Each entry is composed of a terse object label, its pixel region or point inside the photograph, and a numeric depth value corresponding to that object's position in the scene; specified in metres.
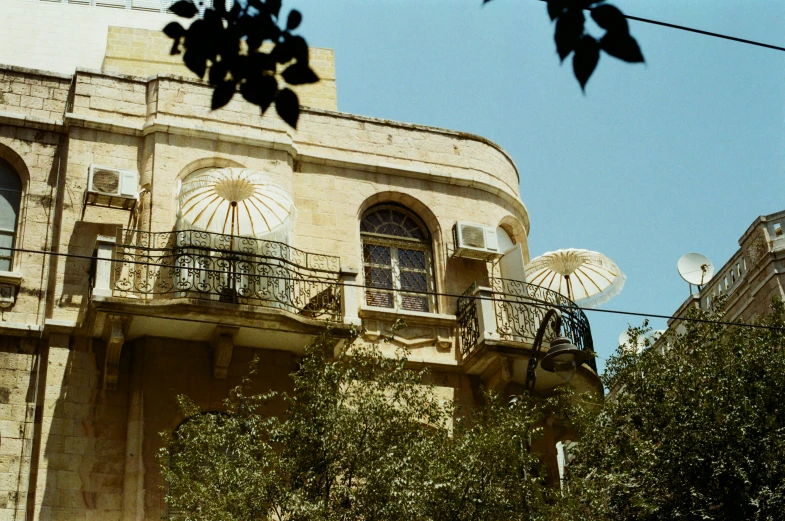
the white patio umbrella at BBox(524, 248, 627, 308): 19.11
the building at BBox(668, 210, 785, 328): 19.83
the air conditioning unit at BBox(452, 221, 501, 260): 18.14
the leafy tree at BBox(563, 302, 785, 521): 12.61
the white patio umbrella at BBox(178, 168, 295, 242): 16.62
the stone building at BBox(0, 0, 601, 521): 15.19
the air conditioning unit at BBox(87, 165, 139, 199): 16.42
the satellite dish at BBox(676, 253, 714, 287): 23.41
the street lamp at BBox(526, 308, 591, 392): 13.72
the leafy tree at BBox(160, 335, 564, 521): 12.19
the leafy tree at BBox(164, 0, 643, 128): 5.14
